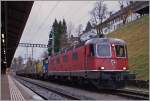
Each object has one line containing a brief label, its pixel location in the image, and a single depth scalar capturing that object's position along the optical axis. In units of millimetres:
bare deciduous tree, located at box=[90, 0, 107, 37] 41078
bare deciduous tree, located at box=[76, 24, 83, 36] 50042
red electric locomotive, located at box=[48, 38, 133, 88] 11144
